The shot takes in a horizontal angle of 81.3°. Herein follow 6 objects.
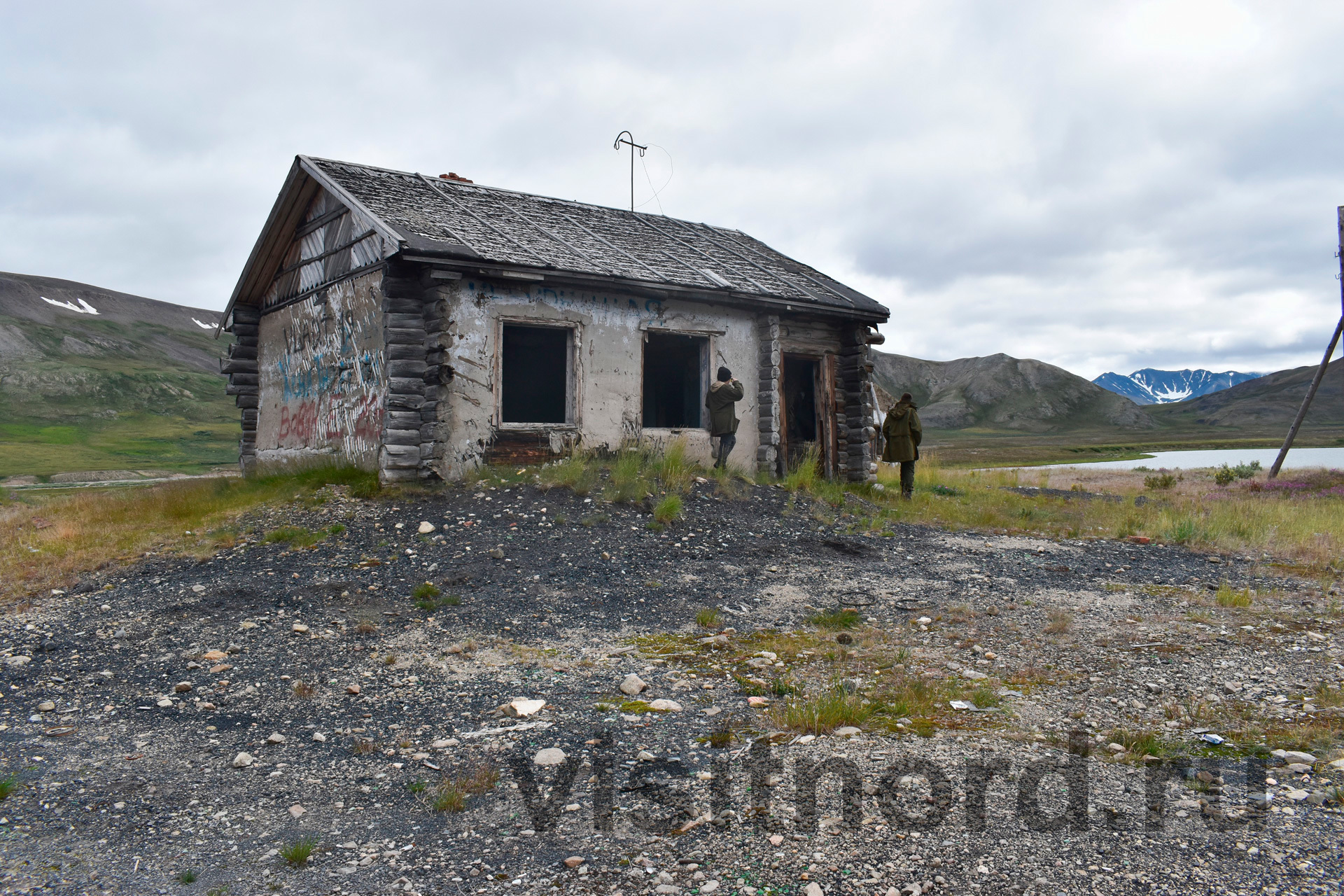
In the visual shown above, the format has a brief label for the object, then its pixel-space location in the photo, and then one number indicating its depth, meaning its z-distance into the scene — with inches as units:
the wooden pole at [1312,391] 651.4
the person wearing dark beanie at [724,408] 479.8
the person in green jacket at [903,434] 522.6
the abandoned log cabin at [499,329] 407.5
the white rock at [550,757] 149.2
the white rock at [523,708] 174.4
